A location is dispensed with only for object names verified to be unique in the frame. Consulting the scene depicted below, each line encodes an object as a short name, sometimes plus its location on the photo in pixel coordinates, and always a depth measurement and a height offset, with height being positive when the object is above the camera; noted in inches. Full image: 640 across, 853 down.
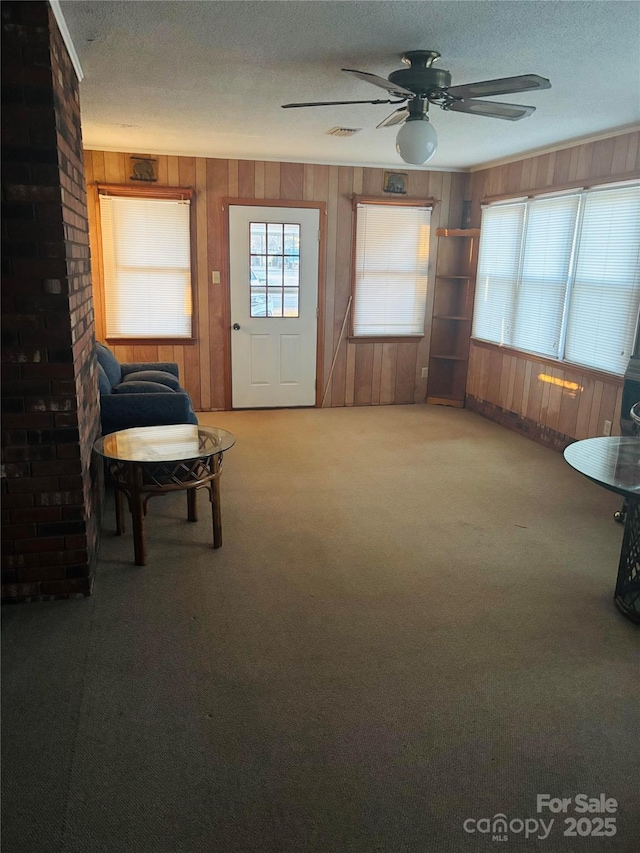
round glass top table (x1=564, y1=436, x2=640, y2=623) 96.4 -28.2
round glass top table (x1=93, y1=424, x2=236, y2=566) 117.2 -36.4
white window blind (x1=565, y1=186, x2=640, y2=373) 167.8 -0.2
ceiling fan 113.2 +31.8
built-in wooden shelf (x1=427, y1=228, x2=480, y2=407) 250.7 -15.7
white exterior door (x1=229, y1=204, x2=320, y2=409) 231.1 -12.1
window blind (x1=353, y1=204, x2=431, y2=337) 242.1 +2.5
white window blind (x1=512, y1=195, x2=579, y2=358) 193.3 +2.1
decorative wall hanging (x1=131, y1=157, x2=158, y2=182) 217.5 +33.8
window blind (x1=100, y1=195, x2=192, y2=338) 220.7 +0.4
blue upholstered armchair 151.9 -32.9
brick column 90.3 -9.6
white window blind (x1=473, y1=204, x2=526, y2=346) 220.2 +2.4
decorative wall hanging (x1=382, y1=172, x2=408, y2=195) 239.1 +34.9
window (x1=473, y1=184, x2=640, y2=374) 171.0 +1.5
